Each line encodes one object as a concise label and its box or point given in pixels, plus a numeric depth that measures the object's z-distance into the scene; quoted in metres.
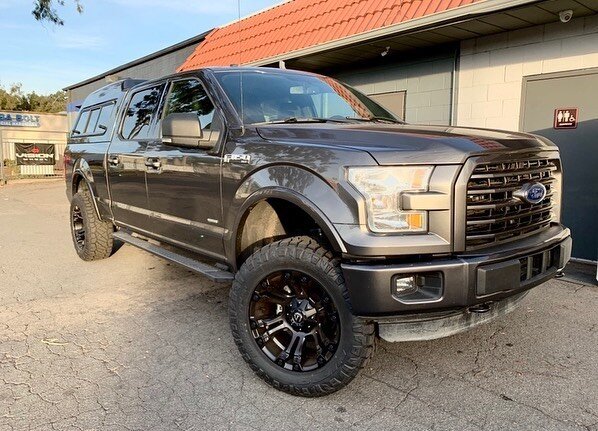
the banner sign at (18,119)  23.51
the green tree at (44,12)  11.68
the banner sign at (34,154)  20.61
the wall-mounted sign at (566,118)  5.75
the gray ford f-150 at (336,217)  2.52
